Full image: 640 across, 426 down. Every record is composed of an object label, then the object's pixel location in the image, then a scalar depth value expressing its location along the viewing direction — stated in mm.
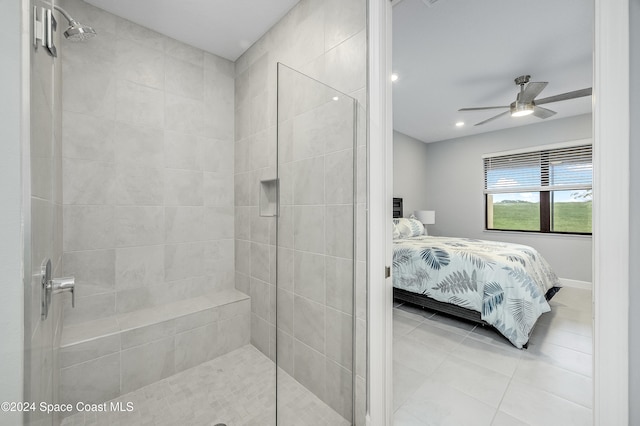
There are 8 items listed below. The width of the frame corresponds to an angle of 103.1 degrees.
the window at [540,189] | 4035
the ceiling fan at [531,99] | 2590
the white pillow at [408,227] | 4035
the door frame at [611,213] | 688
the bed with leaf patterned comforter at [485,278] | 2307
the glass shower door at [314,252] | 1053
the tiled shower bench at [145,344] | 1552
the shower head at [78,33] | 1211
